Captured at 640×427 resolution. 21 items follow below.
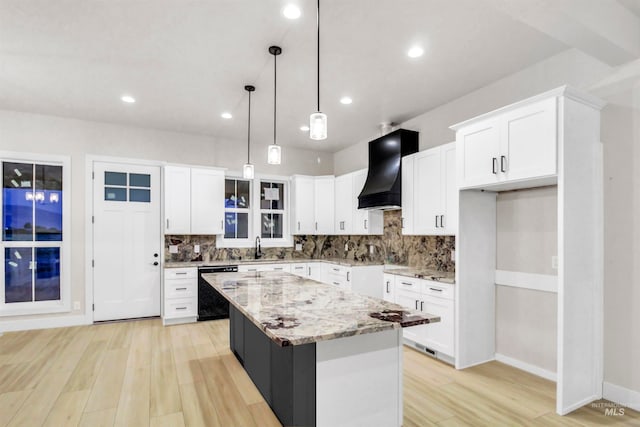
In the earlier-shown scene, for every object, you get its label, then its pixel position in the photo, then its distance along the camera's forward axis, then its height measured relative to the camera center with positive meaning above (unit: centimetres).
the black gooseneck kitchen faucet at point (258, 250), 585 -64
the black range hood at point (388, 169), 433 +61
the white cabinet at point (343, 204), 550 +17
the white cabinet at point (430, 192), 363 +25
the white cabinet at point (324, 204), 592 +17
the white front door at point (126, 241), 489 -42
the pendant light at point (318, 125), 218 +58
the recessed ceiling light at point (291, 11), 232 +143
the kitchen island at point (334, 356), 168 -80
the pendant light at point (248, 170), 363 +47
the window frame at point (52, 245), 445 -45
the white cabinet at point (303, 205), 598 +15
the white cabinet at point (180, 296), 479 -120
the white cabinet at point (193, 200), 504 +20
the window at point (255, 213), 583 +1
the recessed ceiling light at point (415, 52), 287 +142
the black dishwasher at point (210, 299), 496 -129
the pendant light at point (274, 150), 287 +56
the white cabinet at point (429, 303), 334 -97
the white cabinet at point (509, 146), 257 +58
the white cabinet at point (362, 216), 517 -4
